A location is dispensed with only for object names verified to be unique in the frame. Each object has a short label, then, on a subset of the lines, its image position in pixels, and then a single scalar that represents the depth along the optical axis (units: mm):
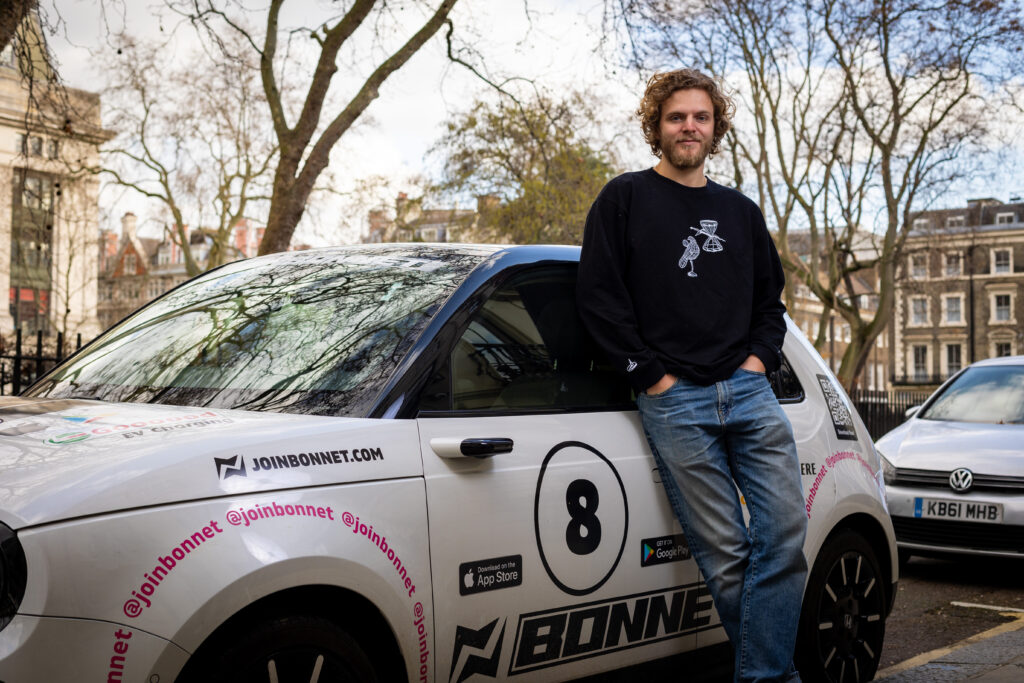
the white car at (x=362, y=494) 2250
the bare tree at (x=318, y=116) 12461
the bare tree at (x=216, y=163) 29250
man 3404
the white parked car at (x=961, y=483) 7164
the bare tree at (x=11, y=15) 7004
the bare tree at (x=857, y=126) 22094
